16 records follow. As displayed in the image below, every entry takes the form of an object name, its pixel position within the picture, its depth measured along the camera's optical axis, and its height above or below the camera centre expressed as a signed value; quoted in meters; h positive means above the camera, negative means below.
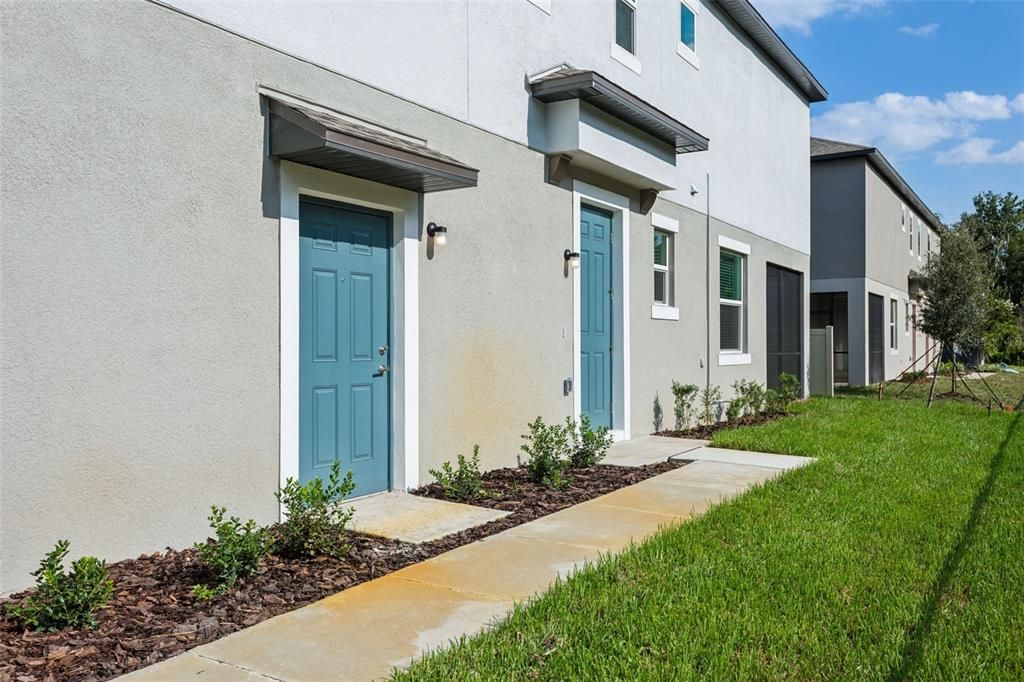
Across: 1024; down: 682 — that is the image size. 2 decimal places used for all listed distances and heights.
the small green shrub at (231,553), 4.20 -1.15
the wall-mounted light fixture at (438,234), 6.82 +0.97
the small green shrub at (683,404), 11.24 -0.88
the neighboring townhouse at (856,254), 21.53 +2.57
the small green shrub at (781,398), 13.10 -0.93
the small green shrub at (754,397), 12.72 -0.87
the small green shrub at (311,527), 4.76 -1.13
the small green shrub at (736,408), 12.30 -1.02
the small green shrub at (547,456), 7.26 -1.08
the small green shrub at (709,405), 12.07 -0.96
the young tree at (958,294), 17.72 +1.14
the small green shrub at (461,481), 6.70 -1.19
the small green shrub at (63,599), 3.67 -1.22
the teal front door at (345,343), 5.89 +0.01
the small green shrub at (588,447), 8.07 -1.08
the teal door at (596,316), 9.43 +0.35
